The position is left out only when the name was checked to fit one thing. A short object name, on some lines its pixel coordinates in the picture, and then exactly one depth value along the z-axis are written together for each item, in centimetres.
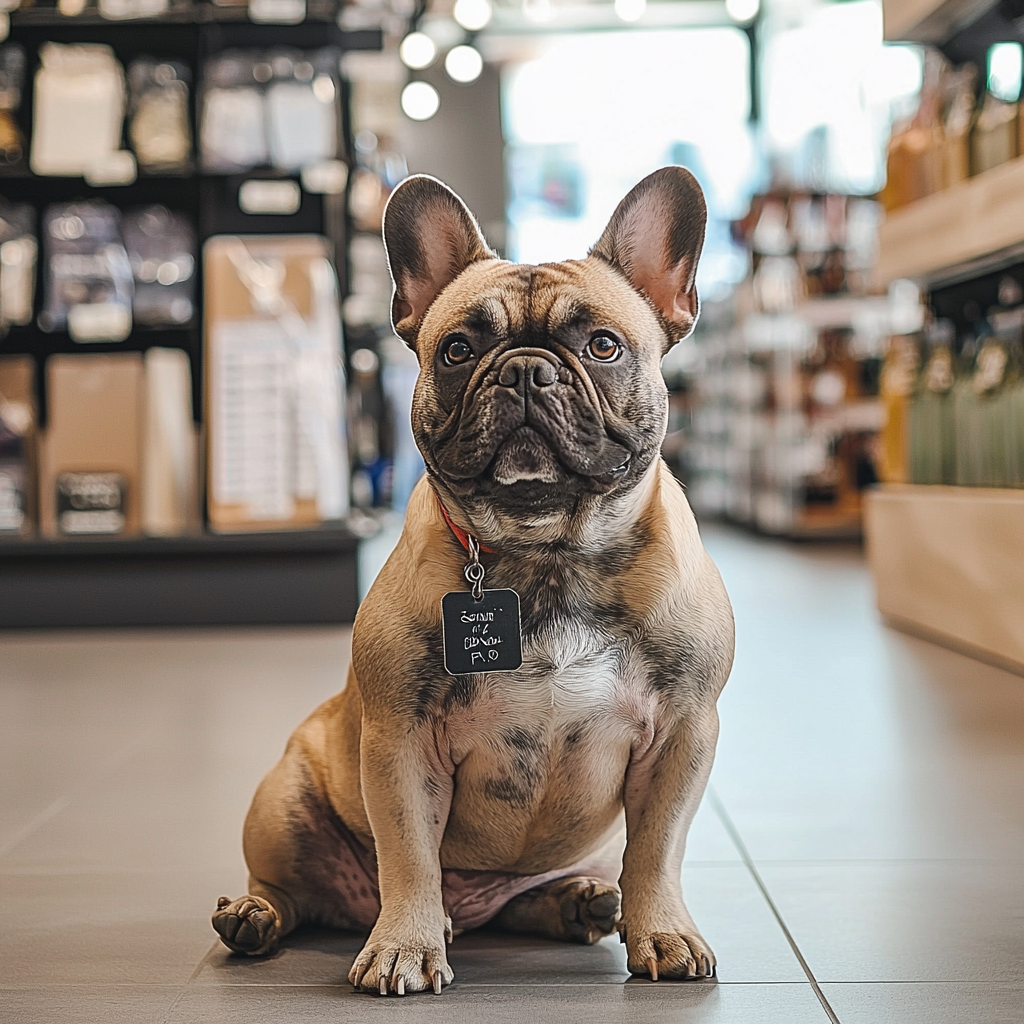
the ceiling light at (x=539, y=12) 916
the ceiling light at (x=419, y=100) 1182
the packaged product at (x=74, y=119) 496
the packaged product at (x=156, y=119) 502
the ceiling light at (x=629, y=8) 1037
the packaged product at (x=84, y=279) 495
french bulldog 146
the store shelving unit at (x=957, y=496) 361
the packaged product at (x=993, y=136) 375
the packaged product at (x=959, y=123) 404
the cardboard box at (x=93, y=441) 480
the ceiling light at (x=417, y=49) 947
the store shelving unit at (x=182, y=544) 482
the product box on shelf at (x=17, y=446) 486
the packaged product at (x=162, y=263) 503
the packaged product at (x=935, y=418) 414
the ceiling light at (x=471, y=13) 912
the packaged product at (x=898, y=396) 451
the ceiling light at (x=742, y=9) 1159
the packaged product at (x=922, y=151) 430
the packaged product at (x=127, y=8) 503
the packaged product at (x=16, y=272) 500
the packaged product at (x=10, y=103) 502
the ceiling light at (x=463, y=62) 1026
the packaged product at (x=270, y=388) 477
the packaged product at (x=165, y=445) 477
